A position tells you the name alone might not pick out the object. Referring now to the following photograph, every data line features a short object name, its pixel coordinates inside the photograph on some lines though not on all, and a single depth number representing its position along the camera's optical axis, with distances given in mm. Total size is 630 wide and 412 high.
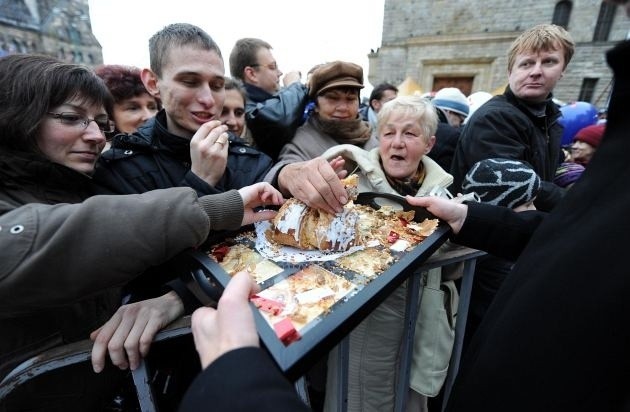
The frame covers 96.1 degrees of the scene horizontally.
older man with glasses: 2178
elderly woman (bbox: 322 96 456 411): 1479
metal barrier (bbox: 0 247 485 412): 825
